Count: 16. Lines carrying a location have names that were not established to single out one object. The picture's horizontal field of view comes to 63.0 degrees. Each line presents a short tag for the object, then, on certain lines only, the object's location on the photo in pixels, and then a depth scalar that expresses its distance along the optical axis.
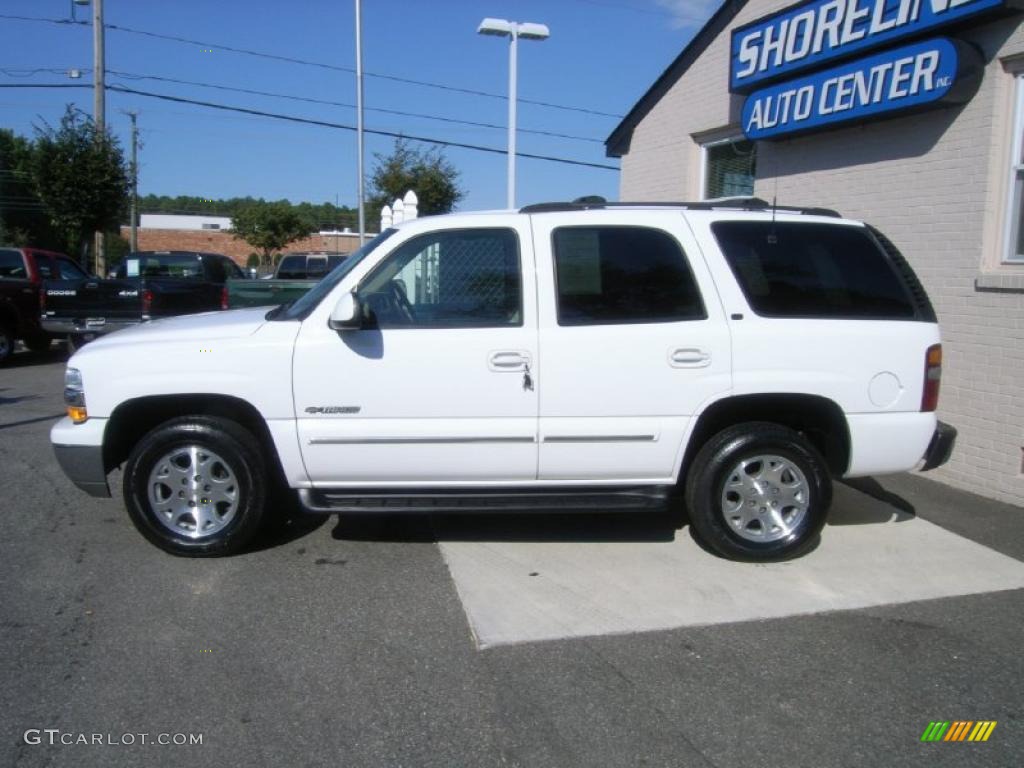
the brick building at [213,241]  64.56
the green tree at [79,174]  21.00
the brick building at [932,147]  6.15
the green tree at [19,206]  51.31
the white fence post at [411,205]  12.72
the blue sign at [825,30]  6.32
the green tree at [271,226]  51.19
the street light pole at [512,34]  11.65
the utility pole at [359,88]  21.75
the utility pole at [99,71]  22.09
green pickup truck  13.01
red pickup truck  13.63
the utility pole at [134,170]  22.56
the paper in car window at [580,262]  4.63
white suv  4.51
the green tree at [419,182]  25.38
